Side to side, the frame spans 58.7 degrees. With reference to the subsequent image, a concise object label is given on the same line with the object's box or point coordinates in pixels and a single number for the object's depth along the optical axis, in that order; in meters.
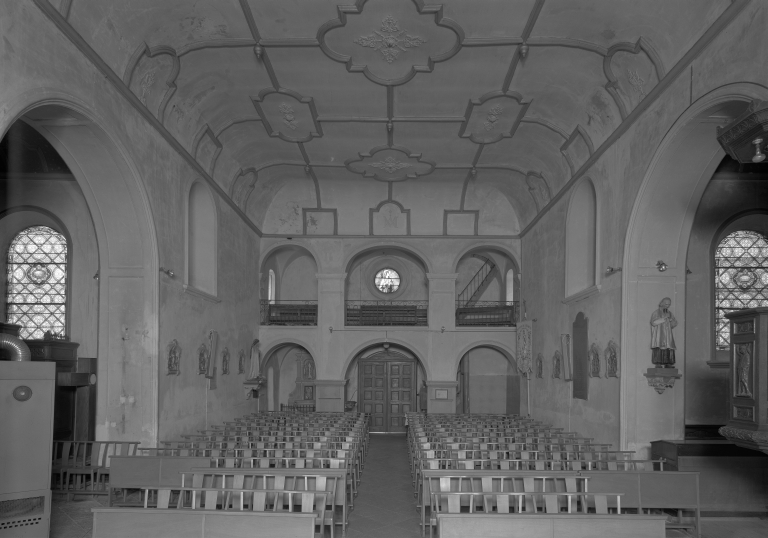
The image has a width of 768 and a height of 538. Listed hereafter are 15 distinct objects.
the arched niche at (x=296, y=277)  27.66
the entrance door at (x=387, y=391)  26.44
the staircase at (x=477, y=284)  27.56
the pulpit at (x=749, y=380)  7.68
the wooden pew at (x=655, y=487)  9.11
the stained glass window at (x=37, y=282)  14.91
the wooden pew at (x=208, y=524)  6.66
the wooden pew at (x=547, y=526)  6.60
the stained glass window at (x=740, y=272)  13.42
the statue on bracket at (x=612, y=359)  13.12
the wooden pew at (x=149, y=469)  9.98
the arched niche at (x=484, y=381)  26.58
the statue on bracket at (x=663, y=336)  11.64
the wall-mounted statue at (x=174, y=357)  14.09
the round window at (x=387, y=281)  27.66
